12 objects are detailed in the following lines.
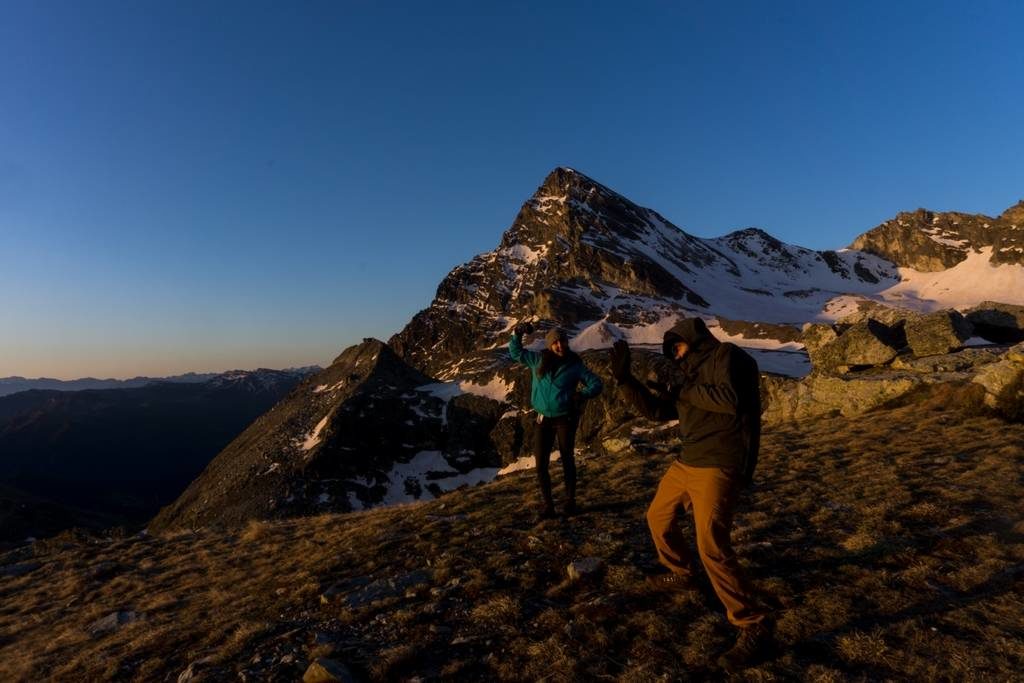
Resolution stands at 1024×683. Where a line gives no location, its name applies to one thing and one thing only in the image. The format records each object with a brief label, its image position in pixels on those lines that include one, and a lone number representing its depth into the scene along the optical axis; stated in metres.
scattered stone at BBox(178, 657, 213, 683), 6.23
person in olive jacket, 5.59
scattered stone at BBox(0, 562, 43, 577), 13.39
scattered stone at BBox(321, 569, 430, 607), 7.99
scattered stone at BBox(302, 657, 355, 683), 5.70
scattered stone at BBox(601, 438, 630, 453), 20.09
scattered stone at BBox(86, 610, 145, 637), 9.03
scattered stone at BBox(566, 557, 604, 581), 7.77
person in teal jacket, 10.14
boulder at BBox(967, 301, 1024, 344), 26.05
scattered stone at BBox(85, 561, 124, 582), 12.32
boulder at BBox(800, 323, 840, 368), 27.29
